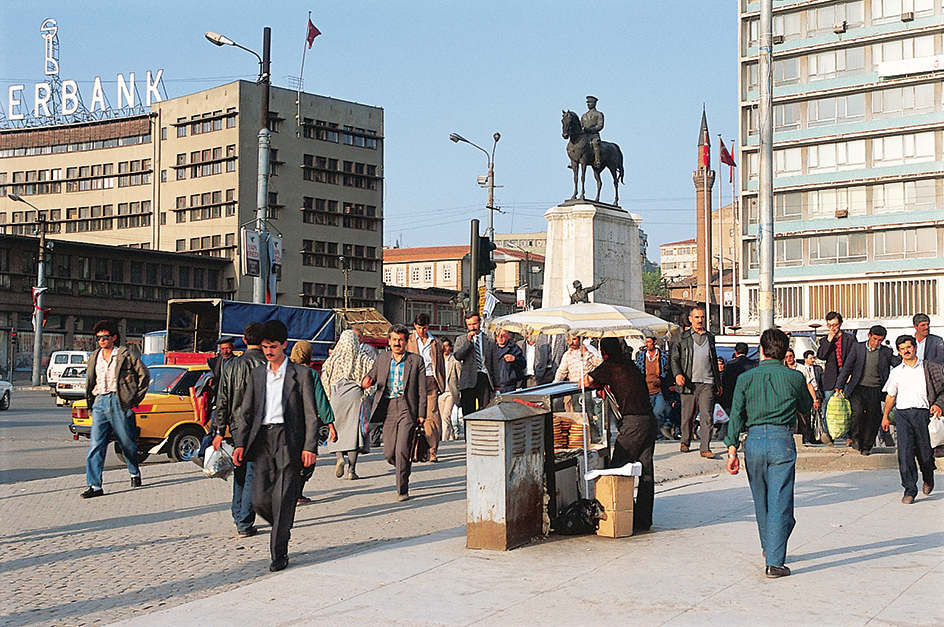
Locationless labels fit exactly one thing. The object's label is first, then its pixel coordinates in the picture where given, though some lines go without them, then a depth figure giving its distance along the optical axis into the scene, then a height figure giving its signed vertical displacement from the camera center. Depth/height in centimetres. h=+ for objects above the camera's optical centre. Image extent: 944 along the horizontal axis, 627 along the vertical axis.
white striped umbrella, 1080 +26
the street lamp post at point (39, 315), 4750 +133
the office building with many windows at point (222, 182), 7406 +1219
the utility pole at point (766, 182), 1827 +299
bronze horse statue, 2732 +521
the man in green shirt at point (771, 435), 694 -61
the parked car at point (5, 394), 3047 -149
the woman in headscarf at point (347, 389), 1195 -51
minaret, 10100 +1233
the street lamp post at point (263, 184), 2189 +343
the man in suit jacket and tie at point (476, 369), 1491 -34
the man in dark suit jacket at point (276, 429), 745 -61
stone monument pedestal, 2641 +239
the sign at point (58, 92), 7806 +1922
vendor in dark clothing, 855 -49
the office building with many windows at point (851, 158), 5969 +1134
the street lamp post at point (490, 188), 3891 +595
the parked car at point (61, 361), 3978 -66
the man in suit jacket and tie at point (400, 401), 1061 -59
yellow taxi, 1556 -119
